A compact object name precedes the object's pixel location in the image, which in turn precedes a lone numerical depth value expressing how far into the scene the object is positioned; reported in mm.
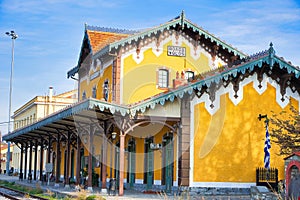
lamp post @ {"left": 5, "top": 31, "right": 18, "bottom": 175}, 50344
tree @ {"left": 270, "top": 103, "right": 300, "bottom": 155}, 18469
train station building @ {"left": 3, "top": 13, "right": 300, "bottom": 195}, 21109
